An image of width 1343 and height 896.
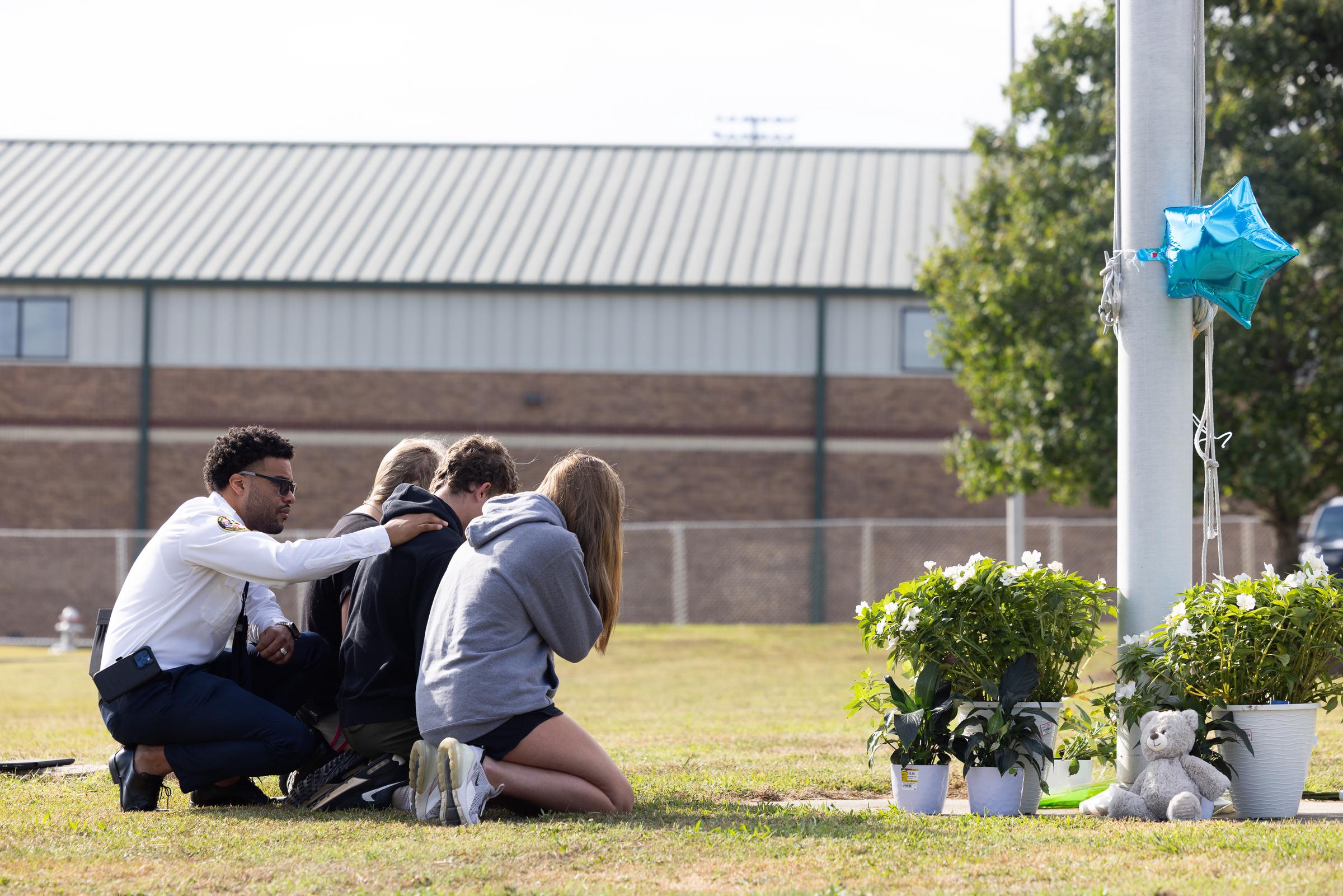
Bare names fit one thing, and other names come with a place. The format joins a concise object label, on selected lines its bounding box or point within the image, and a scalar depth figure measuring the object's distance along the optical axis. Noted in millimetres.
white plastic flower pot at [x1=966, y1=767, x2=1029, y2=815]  11570
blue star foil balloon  12227
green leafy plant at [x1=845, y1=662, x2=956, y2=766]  11680
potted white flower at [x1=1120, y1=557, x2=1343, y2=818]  11117
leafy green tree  31266
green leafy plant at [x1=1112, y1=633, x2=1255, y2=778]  11273
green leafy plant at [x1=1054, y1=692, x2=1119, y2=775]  12617
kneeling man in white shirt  11859
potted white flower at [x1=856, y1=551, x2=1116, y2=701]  11805
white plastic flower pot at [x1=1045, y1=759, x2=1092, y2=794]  12914
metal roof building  53719
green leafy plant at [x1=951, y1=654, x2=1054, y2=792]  11453
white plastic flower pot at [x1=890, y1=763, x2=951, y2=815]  11727
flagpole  12500
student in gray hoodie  11211
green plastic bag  12422
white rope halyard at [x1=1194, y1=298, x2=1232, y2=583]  12766
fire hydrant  45719
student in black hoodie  12055
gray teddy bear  11039
